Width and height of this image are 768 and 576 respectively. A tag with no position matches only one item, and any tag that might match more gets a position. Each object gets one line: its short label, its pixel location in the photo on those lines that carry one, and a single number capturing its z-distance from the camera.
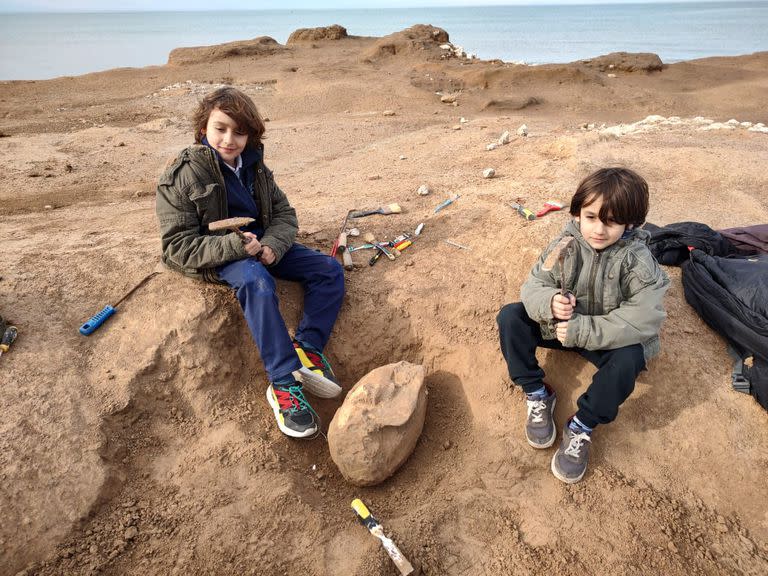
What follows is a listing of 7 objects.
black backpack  2.85
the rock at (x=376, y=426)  2.73
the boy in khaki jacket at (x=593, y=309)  2.54
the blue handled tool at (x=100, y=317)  3.07
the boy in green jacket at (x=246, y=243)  2.88
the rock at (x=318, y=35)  20.25
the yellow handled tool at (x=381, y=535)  2.34
